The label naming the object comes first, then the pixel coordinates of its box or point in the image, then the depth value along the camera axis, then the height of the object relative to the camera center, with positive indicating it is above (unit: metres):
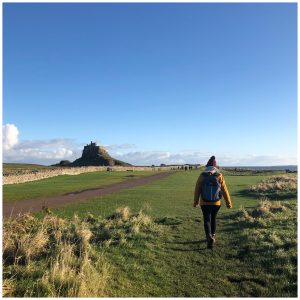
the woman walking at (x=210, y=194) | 10.12 -1.00
